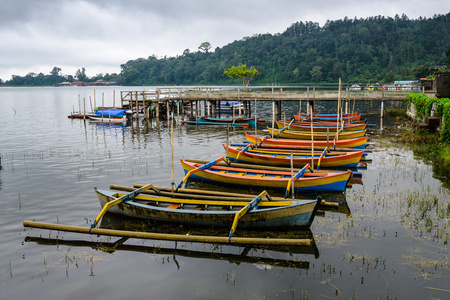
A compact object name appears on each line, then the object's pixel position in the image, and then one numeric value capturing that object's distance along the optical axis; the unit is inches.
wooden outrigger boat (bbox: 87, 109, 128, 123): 1786.4
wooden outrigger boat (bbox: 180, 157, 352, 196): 599.8
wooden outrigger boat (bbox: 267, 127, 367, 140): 1031.0
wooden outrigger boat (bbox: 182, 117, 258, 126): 1600.6
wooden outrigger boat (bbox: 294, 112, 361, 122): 1450.3
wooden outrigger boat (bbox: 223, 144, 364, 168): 737.5
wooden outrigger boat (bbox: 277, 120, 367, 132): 1160.6
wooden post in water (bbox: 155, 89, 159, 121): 1851.4
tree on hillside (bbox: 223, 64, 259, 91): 2316.4
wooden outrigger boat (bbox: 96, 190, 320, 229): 456.1
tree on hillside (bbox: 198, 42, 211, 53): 7002.0
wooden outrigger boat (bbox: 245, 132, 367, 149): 894.4
